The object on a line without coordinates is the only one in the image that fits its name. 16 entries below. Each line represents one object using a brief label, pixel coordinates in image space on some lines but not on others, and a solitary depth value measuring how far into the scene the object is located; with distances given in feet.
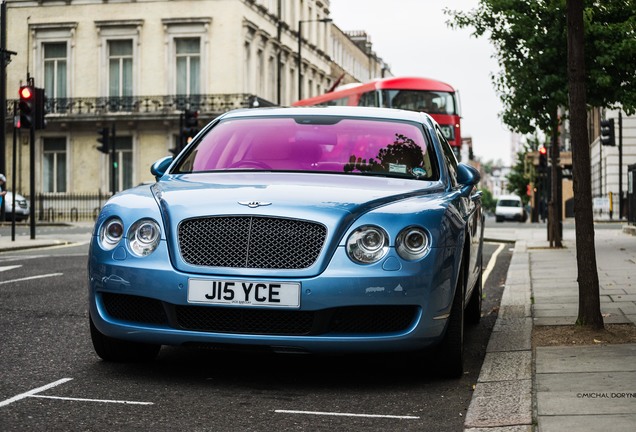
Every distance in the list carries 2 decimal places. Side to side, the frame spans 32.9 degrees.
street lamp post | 163.89
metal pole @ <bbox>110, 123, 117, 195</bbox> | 114.77
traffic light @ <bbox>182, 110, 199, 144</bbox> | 97.76
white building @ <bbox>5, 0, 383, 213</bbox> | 154.71
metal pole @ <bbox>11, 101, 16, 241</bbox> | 78.07
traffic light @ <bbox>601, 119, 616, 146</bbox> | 103.14
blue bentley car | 18.44
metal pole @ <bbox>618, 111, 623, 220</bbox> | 143.85
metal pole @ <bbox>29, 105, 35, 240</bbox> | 76.59
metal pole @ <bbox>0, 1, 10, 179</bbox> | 114.16
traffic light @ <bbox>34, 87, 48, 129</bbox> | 77.56
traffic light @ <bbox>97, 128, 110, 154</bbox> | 114.42
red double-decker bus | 104.73
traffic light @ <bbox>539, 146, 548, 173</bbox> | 98.57
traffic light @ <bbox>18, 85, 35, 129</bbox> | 76.38
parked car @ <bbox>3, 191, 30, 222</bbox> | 131.75
